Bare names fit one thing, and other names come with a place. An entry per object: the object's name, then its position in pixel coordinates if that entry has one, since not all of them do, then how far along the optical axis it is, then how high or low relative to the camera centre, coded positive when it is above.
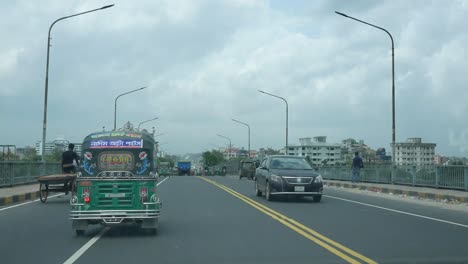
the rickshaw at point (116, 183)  11.23 -0.30
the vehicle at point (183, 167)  92.81 +0.31
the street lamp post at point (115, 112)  50.66 +4.94
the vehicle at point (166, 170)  66.71 -0.16
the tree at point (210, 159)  192.25 +3.43
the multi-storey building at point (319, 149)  123.69 +5.04
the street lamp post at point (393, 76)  31.20 +5.26
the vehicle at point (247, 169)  51.70 +0.08
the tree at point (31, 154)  46.18 +1.16
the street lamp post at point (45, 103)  30.29 +3.39
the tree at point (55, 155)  45.17 +1.02
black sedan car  20.34 -0.30
